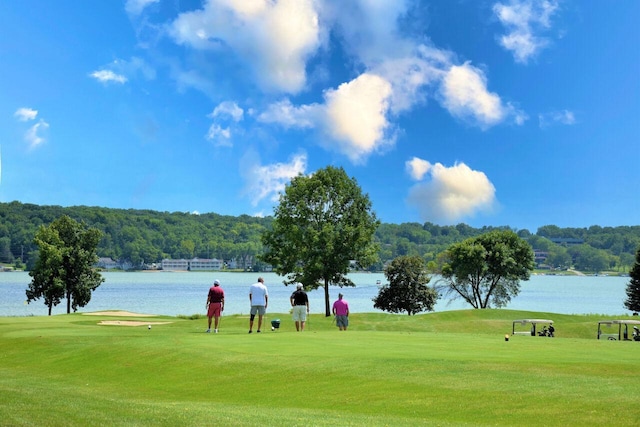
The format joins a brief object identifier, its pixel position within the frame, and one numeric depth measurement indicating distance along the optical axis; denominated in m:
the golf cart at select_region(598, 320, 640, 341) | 44.47
